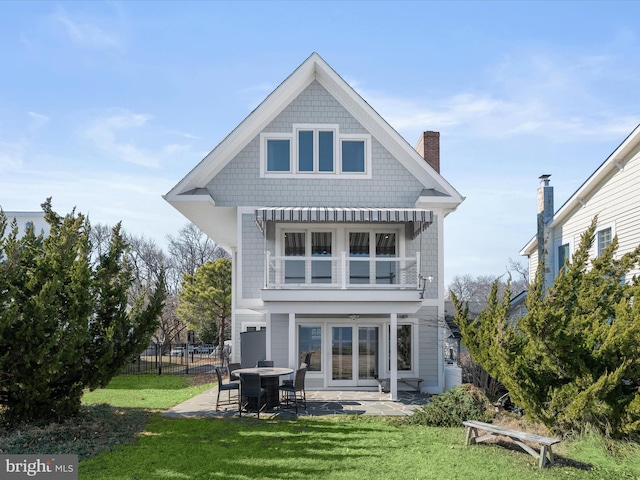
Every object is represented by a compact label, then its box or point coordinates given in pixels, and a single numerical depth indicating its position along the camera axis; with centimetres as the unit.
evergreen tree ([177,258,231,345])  3127
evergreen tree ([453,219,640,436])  973
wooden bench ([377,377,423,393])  1717
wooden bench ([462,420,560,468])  891
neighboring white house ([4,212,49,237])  3734
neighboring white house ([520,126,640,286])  1612
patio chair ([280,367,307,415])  1355
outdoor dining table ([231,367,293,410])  1358
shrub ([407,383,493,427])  1197
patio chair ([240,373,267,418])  1298
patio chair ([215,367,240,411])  1399
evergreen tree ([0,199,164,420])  1057
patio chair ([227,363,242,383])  1512
